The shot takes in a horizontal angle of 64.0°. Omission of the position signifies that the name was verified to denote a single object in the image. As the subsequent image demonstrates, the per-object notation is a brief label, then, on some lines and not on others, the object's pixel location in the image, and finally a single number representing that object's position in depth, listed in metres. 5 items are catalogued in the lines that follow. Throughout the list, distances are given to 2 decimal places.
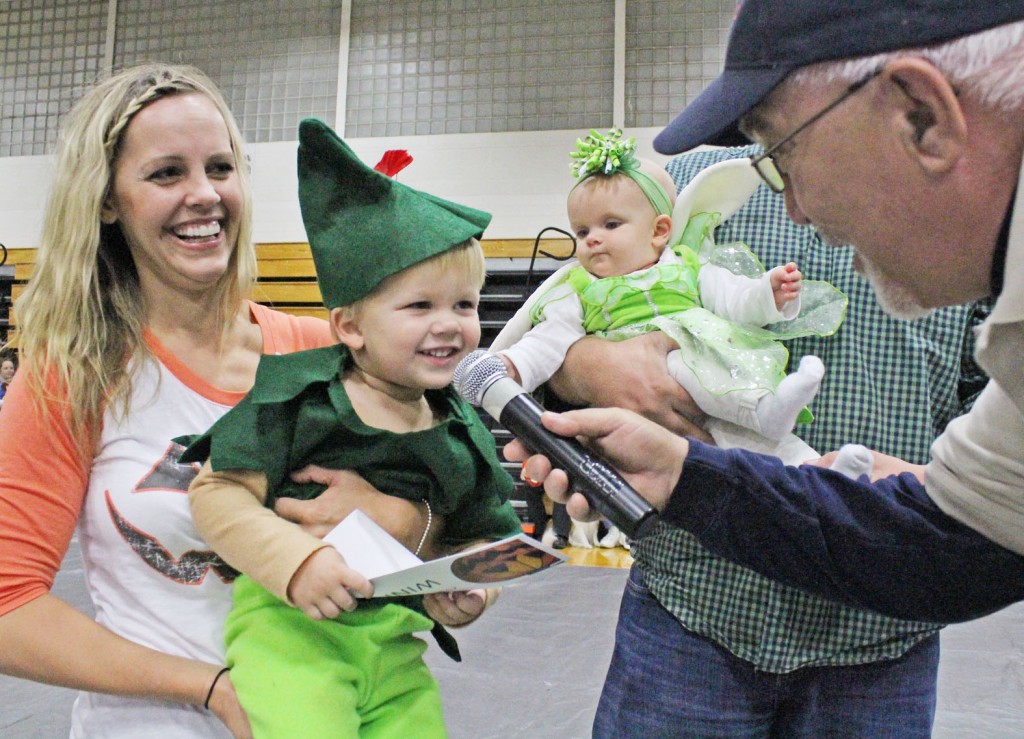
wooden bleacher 6.62
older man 0.75
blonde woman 1.16
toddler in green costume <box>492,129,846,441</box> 1.38
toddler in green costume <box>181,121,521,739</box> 1.07
